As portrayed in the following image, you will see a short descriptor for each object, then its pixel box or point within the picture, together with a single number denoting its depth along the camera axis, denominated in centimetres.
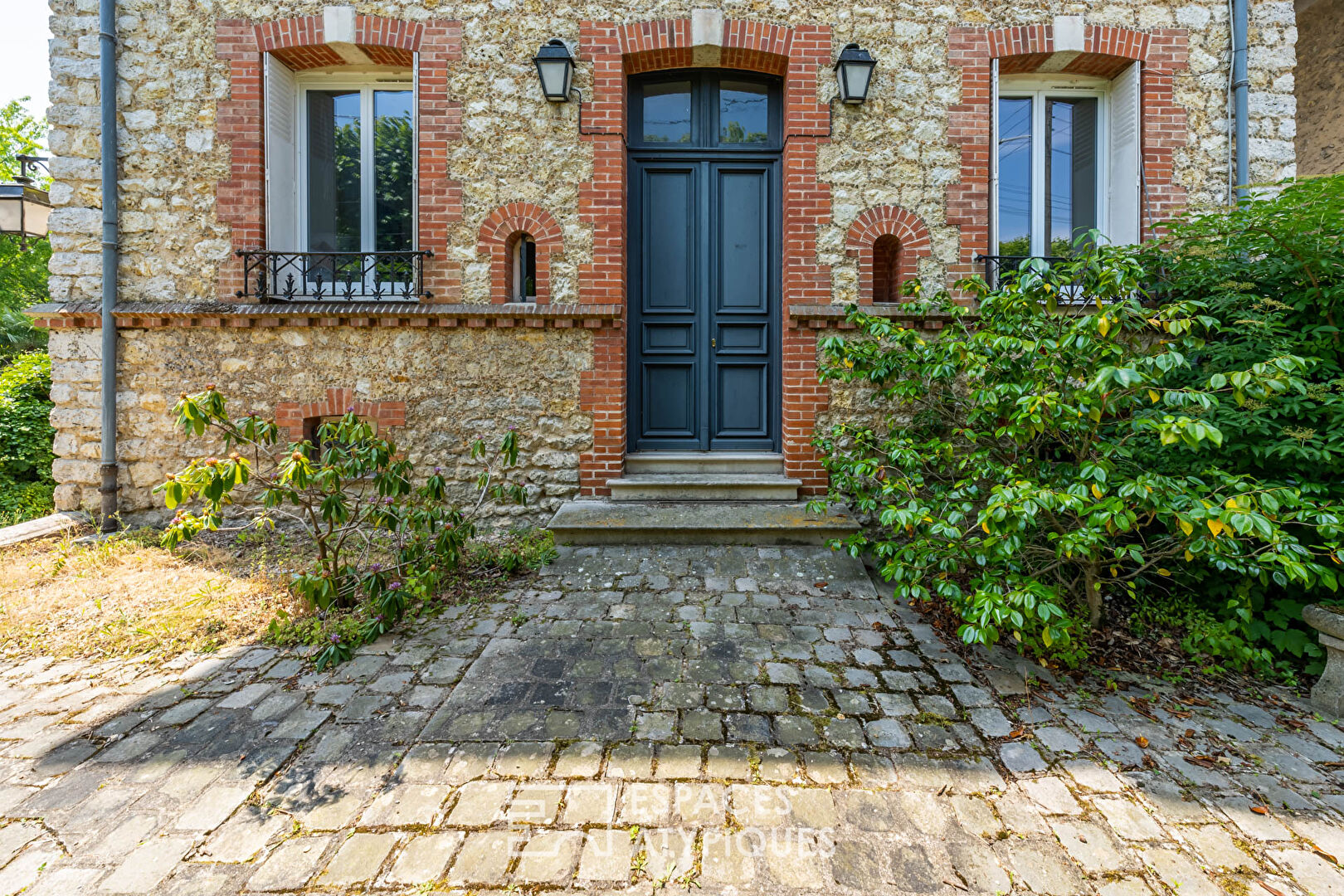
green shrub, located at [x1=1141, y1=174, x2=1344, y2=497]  290
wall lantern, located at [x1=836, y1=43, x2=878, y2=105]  447
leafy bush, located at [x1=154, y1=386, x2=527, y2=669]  280
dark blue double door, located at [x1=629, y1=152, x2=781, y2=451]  498
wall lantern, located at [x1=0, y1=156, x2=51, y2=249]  514
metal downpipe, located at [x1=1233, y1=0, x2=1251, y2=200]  458
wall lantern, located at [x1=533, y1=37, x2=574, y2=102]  444
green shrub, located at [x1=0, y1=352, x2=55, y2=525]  580
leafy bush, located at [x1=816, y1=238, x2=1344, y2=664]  236
